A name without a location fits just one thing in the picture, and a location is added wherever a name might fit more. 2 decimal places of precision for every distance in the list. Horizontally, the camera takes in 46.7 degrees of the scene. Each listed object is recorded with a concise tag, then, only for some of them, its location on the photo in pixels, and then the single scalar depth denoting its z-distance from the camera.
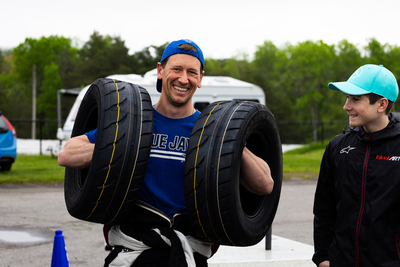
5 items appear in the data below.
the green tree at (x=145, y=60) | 49.97
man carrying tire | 2.44
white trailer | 15.32
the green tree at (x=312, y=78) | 66.88
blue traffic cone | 3.38
